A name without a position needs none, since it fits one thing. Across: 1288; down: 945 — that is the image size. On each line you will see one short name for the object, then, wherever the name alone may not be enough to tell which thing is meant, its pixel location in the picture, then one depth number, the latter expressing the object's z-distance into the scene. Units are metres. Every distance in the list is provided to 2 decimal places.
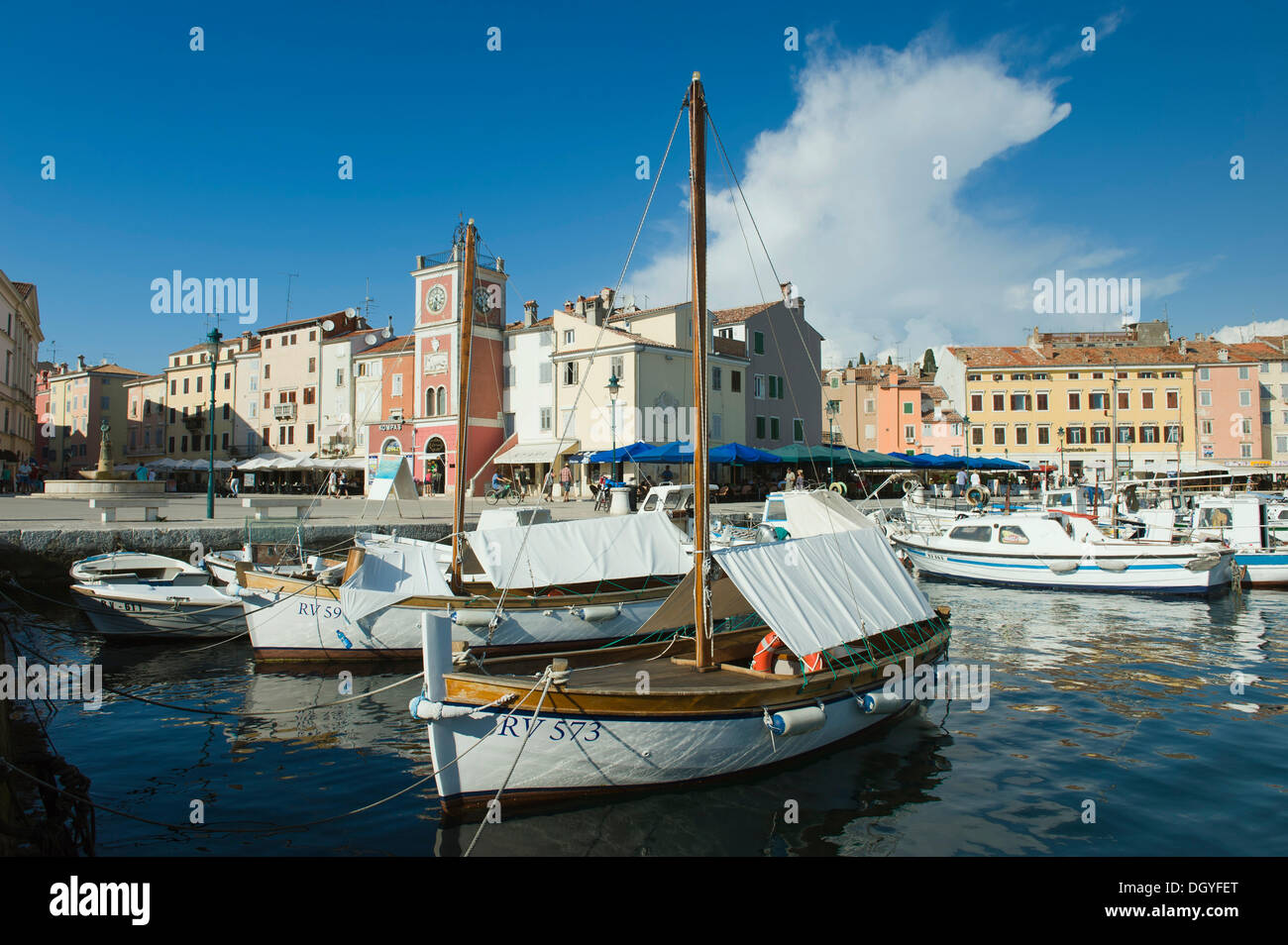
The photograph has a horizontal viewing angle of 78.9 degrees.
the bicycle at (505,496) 38.70
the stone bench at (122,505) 21.51
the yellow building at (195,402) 65.81
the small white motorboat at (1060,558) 21.39
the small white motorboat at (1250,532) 22.62
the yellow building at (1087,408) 63.09
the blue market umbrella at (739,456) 36.72
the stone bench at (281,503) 24.63
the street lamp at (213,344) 22.08
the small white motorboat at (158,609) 15.42
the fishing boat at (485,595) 13.23
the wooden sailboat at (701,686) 7.30
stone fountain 30.09
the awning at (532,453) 43.06
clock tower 47.34
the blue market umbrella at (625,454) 34.72
